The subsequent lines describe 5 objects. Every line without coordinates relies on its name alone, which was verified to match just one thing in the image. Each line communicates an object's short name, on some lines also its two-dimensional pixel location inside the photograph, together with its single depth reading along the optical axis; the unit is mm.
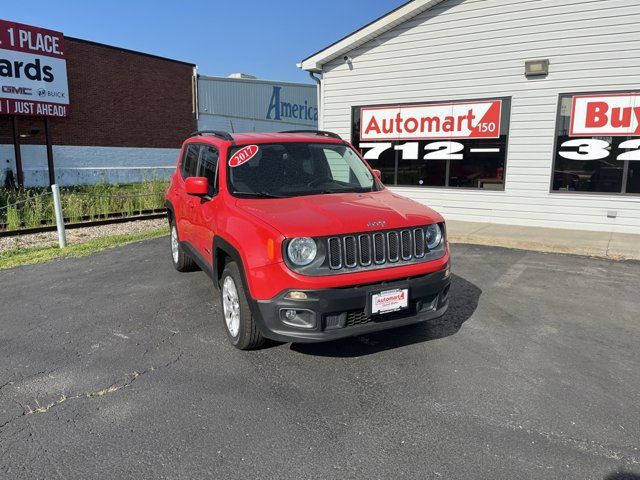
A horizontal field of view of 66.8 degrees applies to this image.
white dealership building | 8953
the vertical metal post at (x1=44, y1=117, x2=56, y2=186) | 22008
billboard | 19062
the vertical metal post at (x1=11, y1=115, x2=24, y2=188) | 20648
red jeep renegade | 3574
